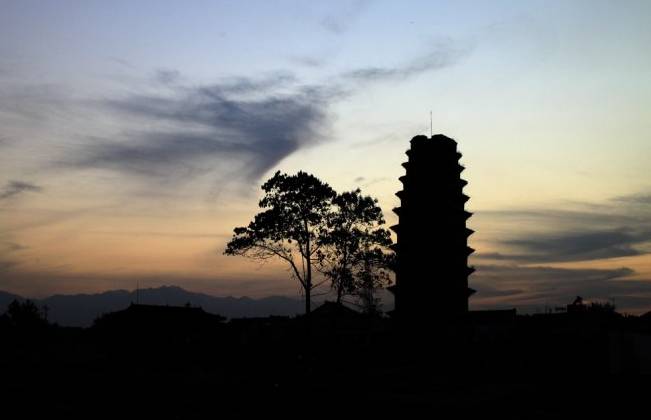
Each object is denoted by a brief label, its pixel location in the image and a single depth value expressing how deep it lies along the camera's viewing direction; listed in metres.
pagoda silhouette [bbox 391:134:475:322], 53.00
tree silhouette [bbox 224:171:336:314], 51.44
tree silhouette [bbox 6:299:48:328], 93.62
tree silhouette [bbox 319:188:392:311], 52.19
